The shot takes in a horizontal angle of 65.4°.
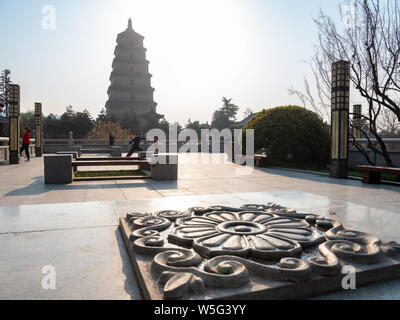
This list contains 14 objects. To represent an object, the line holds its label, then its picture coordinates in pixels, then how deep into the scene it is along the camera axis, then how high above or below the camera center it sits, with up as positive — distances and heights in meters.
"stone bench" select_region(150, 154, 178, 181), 8.07 -0.53
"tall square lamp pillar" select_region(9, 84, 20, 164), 13.06 +1.04
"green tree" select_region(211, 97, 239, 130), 55.75 +6.14
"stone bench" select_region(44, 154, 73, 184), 7.22 -0.53
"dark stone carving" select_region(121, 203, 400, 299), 1.90 -0.80
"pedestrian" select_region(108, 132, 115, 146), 22.45 +0.53
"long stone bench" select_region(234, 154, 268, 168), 12.34 -0.57
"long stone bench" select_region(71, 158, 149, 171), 8.01 -0.44
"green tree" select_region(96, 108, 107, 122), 42.79 +4.19
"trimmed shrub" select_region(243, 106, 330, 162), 12.82 +0.45
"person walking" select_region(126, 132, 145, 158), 13.70 +0.20
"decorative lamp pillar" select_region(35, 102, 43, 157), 18.69 +1.04
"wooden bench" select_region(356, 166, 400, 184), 7.27 -0.64
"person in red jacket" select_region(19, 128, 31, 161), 14.13 +0.23
